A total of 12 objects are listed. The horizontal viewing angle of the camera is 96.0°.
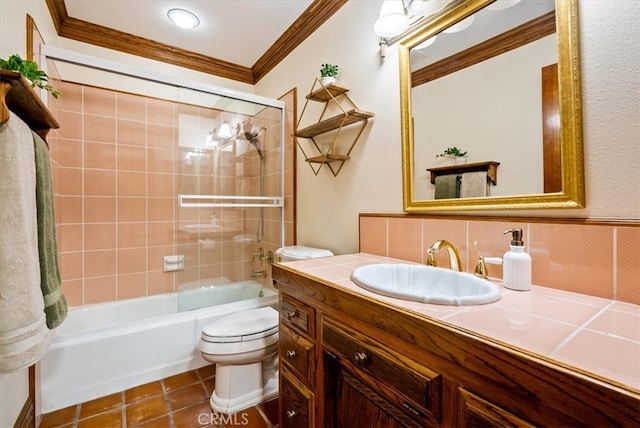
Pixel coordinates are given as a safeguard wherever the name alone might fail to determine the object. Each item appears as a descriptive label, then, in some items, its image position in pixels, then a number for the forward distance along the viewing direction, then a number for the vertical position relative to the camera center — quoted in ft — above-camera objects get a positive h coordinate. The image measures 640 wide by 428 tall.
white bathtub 5.22 -2.52
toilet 4.99 -2.48
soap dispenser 2.85 -0.52
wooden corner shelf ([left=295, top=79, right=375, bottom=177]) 5.22 +1.79
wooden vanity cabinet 1.47 -1.14
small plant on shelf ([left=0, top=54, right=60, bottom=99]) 2.82 +1.53
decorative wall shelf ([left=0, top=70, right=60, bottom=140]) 2.36 +1.17
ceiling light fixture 6.57 +4.69
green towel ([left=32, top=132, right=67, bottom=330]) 2.93 -0.26
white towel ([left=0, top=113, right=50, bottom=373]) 2.29 -0.40
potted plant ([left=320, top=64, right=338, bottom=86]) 5.53 +2.77
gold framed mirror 2.87 +1.09
